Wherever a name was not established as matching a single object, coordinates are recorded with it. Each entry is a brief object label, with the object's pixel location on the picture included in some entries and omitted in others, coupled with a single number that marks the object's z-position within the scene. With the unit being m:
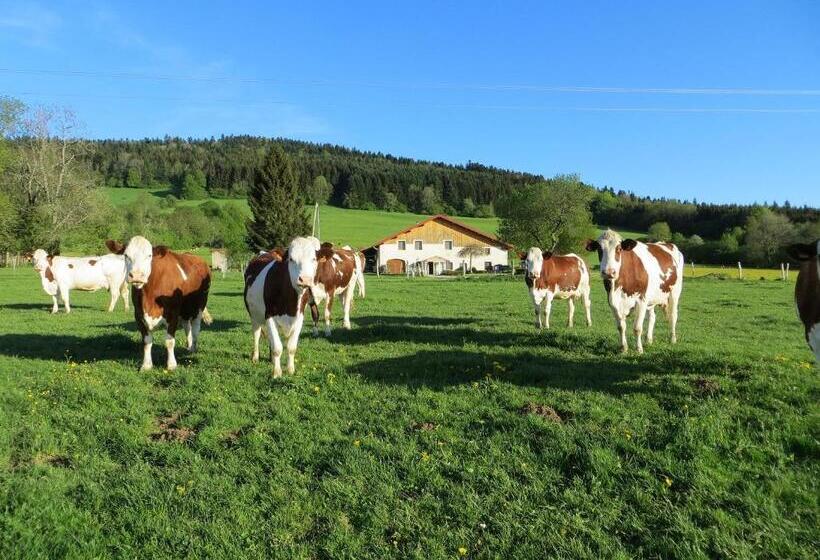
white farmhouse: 70.19
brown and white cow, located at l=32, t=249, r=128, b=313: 19.53
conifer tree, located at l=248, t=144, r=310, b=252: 61.53
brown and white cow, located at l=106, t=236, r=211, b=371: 9.19
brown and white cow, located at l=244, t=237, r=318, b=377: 8.49
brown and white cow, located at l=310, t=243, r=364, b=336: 13.62
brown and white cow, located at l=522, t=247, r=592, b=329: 14.55
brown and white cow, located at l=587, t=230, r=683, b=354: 10.17
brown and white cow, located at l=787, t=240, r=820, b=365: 6.06
